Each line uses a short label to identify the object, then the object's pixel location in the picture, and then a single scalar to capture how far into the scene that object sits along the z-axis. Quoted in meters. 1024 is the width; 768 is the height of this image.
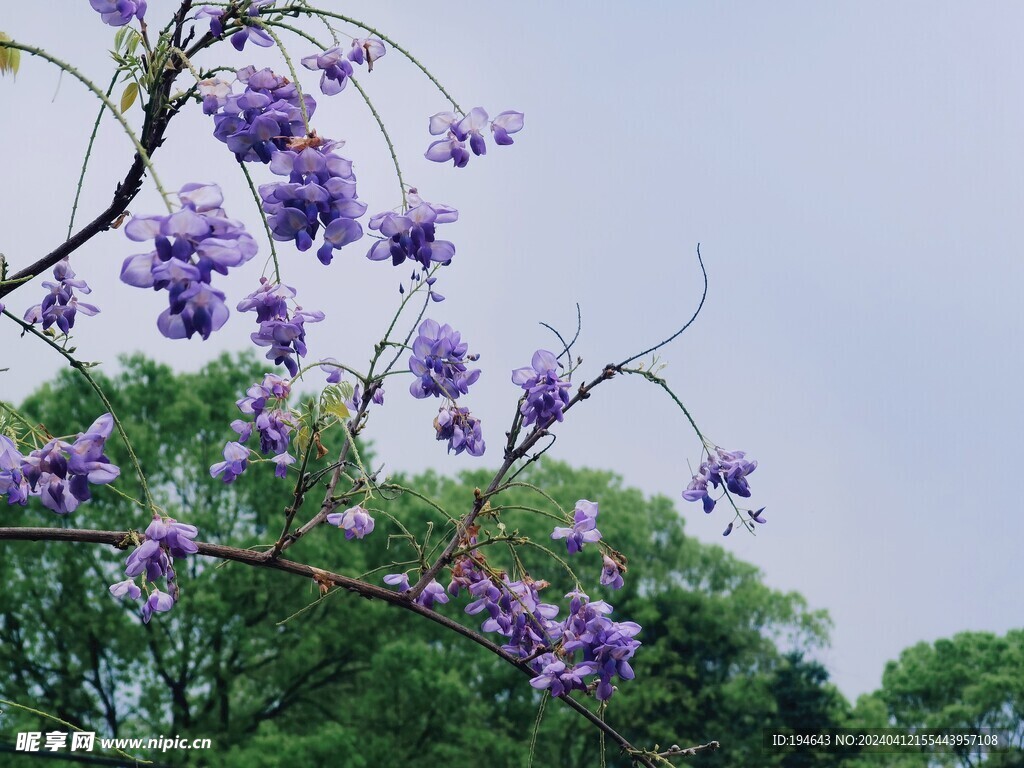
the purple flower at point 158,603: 0.88
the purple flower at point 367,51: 0.87
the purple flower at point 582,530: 0.98
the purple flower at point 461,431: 0.97
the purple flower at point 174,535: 0.80
